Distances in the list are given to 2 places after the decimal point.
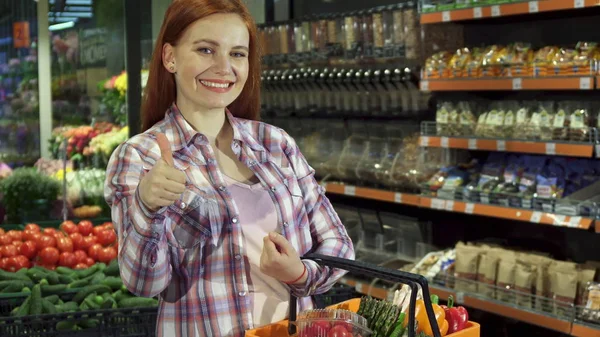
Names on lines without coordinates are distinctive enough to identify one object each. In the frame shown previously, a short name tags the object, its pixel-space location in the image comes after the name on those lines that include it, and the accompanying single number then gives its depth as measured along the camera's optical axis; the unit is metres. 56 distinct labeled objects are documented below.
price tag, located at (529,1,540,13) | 4.16
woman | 1.62
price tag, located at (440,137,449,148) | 4.73
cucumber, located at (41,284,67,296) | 3.35
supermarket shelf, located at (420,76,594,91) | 4.04
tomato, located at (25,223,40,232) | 4.20
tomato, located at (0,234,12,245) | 4.07
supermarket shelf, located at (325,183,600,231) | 4.09
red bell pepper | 1.74
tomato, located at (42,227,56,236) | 4.15
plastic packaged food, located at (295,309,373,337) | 1.54
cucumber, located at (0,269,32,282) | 3.52
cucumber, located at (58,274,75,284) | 3.56
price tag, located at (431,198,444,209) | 4.74
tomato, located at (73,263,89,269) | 3.91
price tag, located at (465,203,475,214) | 4.57
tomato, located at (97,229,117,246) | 4.26
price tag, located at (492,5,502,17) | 4.36
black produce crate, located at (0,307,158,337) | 2.79
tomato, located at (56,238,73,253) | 4.04
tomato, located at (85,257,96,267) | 4.02
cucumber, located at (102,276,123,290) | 3.44
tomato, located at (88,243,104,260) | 4.08
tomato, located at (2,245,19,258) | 3.95
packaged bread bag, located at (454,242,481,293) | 4.55
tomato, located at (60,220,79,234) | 4.32
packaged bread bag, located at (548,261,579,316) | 4.07
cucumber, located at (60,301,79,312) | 3.17
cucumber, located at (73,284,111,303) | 3.30
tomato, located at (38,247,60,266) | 3.94
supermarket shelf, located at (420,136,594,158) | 4.05
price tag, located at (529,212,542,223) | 4.21
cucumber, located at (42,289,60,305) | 3.22
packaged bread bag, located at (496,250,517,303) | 4.33
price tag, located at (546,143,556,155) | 4.17
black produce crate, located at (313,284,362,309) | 3.06
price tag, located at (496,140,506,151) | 4.41
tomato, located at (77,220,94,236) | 4.36
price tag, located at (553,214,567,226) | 4.10
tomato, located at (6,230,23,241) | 4.12
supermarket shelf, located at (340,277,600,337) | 3.90
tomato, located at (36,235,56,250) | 4.02
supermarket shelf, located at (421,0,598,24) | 4.01
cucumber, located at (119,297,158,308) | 3.20
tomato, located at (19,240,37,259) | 3.97
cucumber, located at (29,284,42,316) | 3.03
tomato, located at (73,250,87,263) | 3.99
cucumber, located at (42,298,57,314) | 3.03
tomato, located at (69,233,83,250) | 4.13
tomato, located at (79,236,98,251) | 4.14
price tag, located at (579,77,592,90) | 3.98
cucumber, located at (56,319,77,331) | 2.85
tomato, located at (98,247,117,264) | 4.07
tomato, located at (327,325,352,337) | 1.53
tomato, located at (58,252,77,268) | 3.96
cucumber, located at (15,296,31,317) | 3.05
